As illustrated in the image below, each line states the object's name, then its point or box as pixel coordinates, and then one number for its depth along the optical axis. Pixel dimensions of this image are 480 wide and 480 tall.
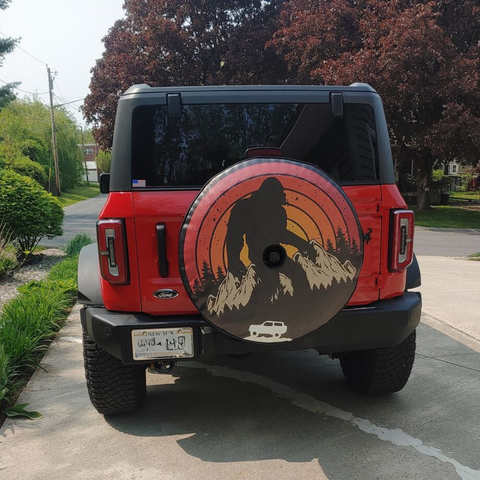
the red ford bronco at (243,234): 2.44
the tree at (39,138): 36.59
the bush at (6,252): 7.69
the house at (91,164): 83.34
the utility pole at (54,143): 37.35
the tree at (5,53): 16.94
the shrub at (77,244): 9.06
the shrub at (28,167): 31.94
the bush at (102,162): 65.84
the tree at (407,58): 15.52
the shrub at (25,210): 8.66
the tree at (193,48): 20.56
